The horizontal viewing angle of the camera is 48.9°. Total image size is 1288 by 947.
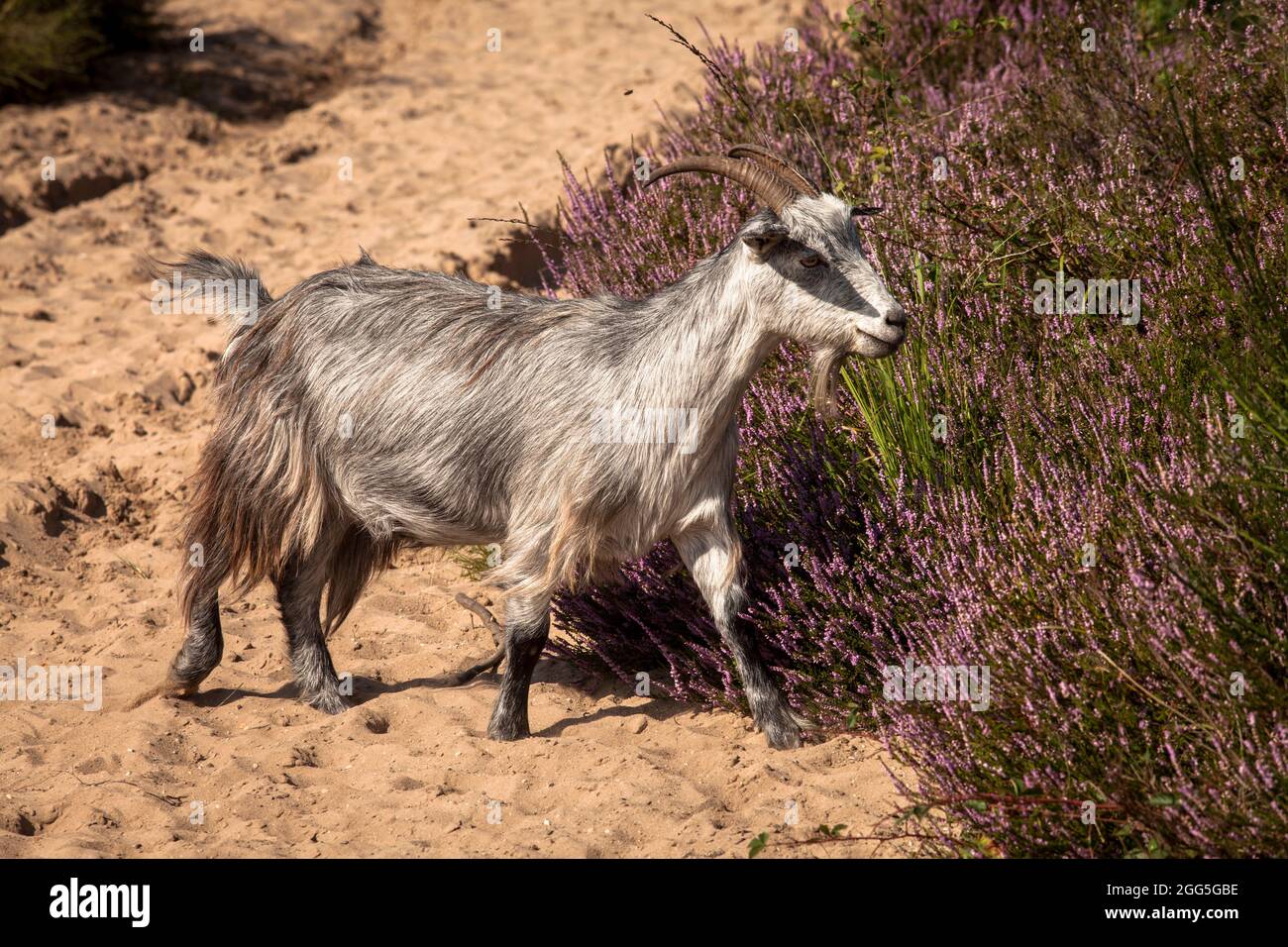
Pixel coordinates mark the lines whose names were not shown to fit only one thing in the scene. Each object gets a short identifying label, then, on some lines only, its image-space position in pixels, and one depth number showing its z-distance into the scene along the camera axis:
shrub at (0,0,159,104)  9.99
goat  4.32
